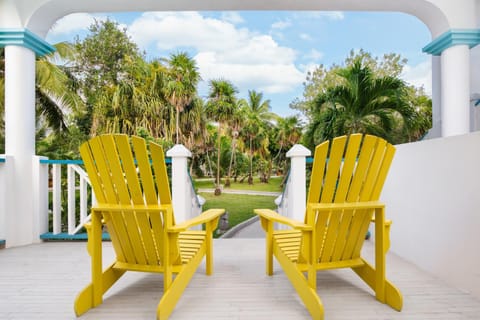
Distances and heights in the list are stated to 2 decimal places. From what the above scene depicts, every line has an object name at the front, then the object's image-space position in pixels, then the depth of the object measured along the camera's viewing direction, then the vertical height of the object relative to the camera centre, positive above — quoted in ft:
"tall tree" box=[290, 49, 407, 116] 59.88 +17.99
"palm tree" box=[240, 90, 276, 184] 69.56 +10.11
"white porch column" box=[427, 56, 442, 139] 17.60 +4.07
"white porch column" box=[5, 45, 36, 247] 12.49 +0.91
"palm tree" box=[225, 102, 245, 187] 67.51 +8.46
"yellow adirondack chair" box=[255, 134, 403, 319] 6.39 -1.31
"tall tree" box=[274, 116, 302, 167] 68.80 +6.47
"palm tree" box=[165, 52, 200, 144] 54.24 +15.07
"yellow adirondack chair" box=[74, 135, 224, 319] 6.42 -1.18
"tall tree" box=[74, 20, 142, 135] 54.08 +18.82
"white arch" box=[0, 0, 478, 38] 12.97 +6.98
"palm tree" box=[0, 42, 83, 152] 33.17 +8.26
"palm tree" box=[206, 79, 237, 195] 65.46 +13.02
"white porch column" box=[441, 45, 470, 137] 13.30 +2.96
